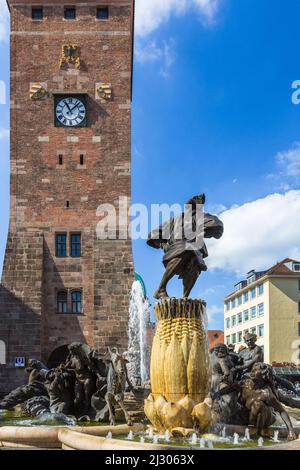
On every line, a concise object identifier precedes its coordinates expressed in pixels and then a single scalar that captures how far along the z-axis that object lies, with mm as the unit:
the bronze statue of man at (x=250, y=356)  11781
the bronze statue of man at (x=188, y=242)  10773
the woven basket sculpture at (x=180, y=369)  9703
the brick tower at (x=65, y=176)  32562
